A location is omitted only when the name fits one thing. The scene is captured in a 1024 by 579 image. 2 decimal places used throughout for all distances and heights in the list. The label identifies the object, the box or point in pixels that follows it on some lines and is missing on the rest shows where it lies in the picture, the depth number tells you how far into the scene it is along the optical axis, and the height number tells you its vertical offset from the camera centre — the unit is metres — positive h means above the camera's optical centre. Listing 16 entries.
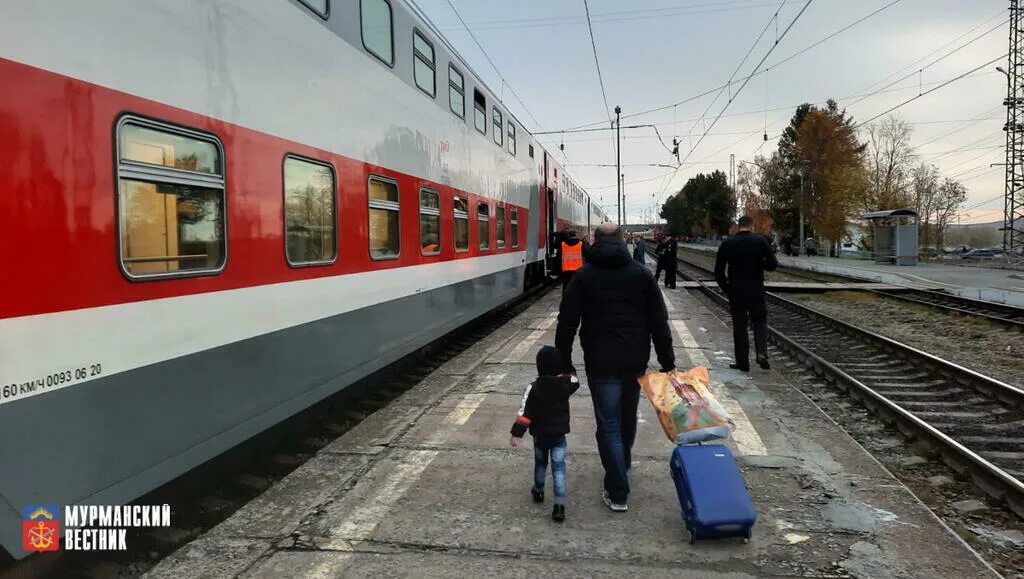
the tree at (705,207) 106.06 +8.44
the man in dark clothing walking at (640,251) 15.77 +0.17
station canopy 29.72 +1.77
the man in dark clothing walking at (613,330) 4.00 -0.42
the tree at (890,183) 53.28 +5.73
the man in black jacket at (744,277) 7.98 -0.24
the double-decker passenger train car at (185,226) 2.90 +0.22
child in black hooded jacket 3.95 -0.87
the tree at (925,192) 60.94 +5.55
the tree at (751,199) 79.07 +6.94
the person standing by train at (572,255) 13.19 +0.08
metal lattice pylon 28.77 +5.34
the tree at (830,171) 44.75 +5.58
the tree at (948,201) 60.88 +4.72
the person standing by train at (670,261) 19.73 -0.10
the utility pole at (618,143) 38.97 +6.91
